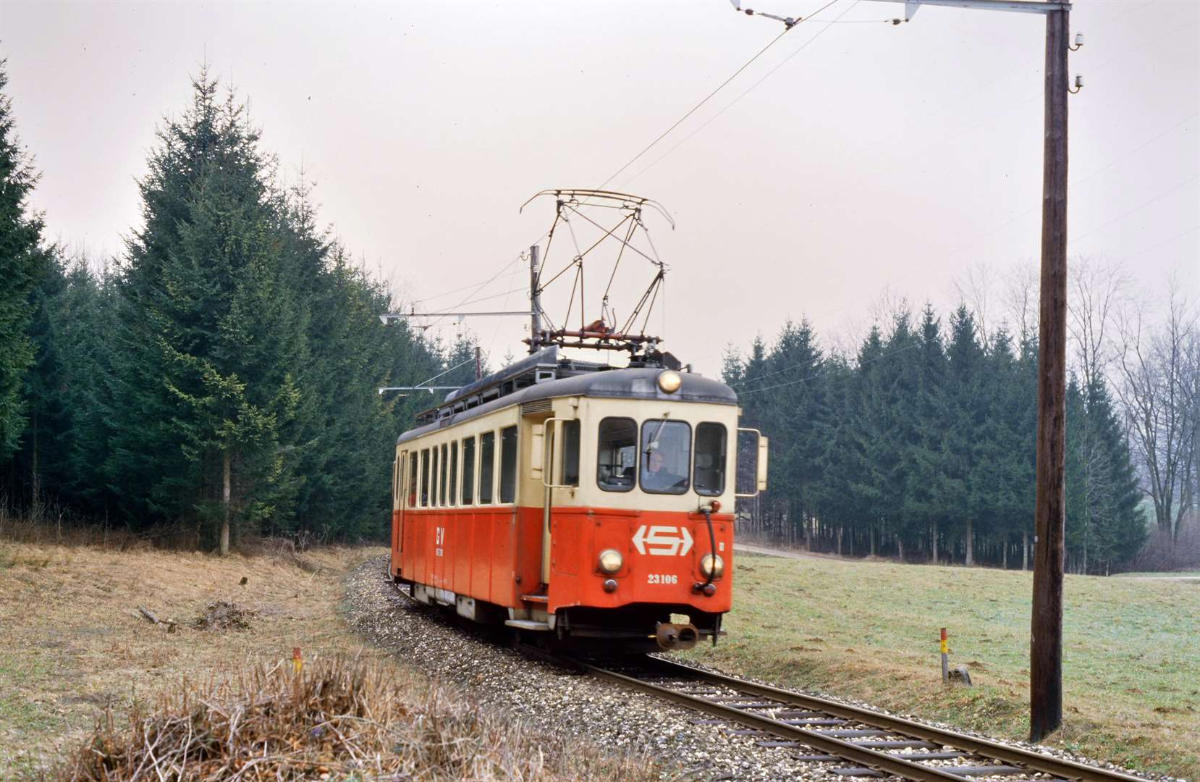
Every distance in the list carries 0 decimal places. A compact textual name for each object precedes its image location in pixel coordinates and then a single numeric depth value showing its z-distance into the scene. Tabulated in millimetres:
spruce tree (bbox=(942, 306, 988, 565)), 54094
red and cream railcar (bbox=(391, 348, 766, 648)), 11422
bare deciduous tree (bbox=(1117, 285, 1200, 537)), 60875
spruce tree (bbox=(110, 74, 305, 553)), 26656
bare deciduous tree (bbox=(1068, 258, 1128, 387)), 56375
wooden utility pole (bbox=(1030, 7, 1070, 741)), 9789
